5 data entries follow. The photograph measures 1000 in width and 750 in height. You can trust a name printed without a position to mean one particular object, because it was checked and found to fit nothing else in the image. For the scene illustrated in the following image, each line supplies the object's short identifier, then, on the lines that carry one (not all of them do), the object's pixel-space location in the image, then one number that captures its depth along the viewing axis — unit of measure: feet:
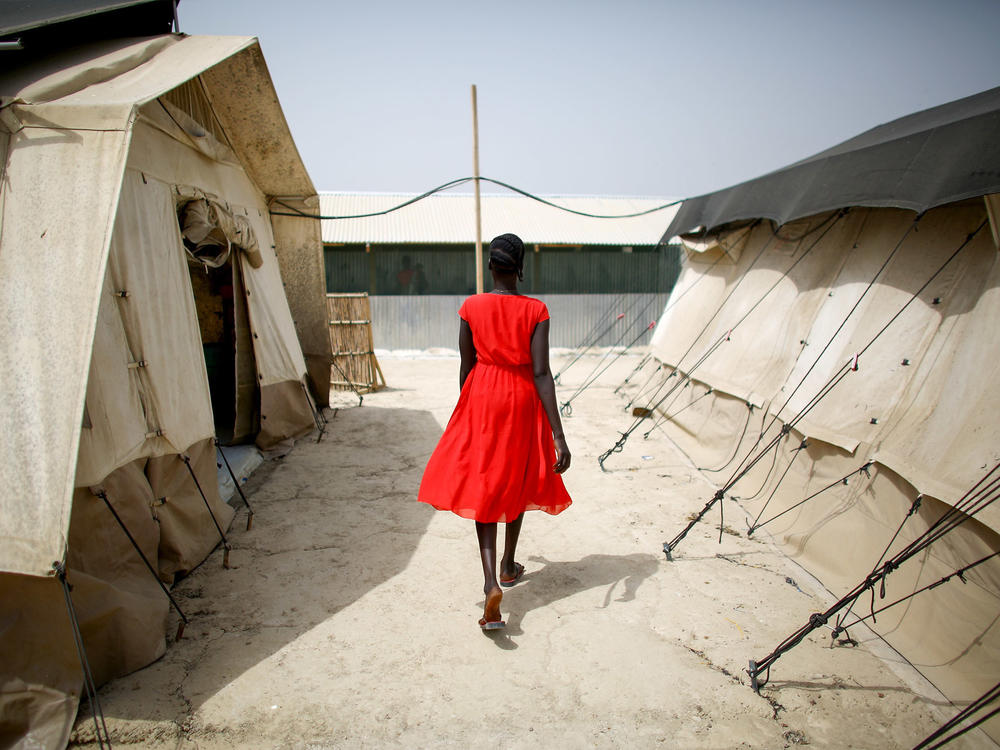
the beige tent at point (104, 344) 7.47
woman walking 9.70
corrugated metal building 48.67
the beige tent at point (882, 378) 9.45
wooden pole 25.75
